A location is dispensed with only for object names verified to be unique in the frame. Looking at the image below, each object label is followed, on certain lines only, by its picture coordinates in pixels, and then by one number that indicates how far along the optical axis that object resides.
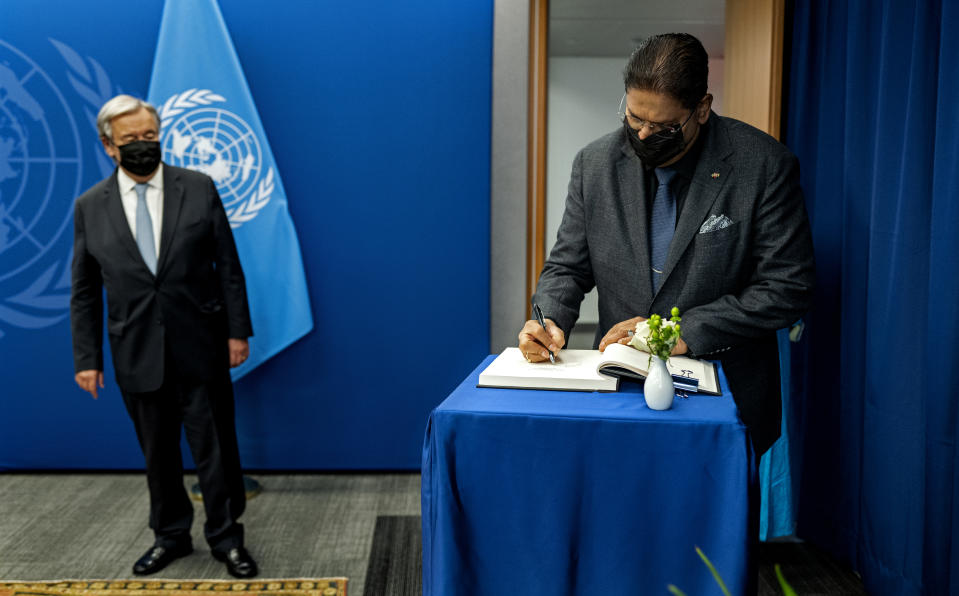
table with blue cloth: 1.25
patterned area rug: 2.43
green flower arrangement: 1.35
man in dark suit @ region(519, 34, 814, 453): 1.69
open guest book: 1.41
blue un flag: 3.22
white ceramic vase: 1.28
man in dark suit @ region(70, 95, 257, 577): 2.53
